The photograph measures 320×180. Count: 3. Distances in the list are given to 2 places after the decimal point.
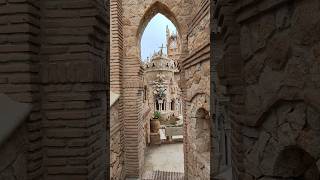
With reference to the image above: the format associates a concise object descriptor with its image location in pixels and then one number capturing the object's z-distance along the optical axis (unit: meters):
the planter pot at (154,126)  12.55
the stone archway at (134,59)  6.51
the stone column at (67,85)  1.69
